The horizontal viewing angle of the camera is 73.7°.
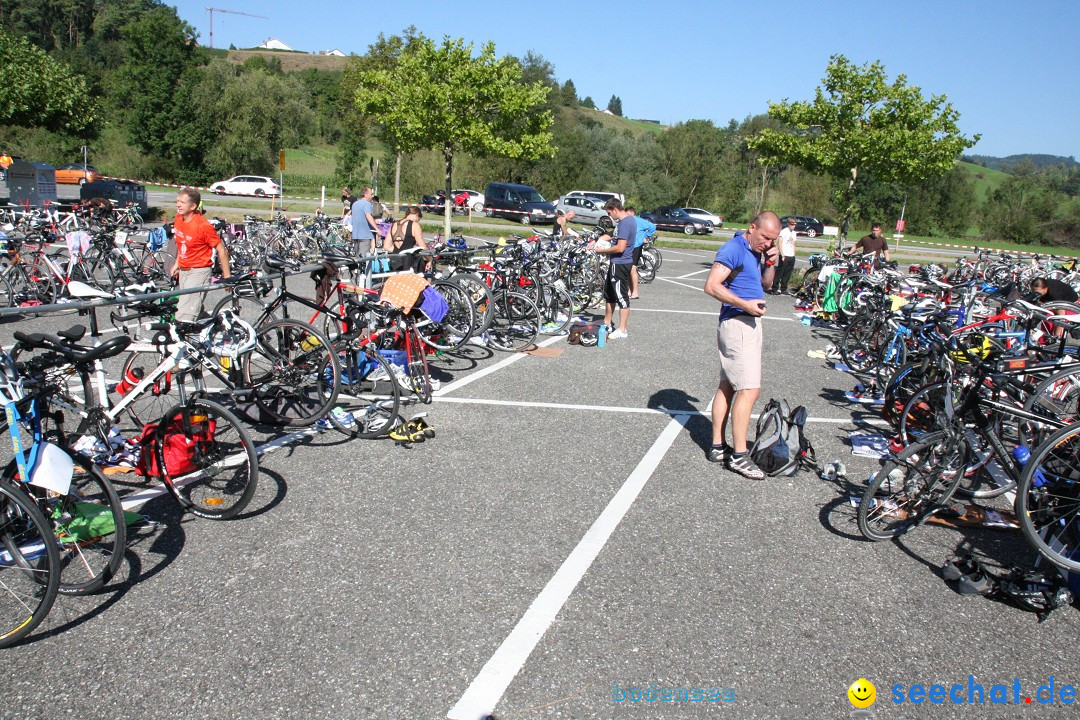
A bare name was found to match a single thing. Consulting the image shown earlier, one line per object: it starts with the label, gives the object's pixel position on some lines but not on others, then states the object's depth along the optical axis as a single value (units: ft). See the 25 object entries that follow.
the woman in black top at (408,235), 31.53
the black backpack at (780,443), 17.70
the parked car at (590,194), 106.52
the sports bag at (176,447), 13.79
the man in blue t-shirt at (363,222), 43.21
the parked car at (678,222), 121.19
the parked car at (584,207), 101.46
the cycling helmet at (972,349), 18.83
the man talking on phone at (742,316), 17.13
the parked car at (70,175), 122.62
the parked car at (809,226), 137.16
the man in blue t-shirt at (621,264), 31.68
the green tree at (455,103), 72.54
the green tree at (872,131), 62.39
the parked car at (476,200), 118.21
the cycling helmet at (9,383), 11.27
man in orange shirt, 25.41
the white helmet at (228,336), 15.33
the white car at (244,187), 134.62
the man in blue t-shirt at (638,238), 33.86
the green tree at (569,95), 337.89
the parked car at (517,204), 101.09
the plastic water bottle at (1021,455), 14.69
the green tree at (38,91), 85.10
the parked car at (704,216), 126.31
